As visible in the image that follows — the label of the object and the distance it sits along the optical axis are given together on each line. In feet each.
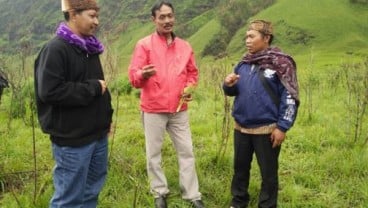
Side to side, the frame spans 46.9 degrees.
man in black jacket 9.10
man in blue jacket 11.92
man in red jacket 12.76
